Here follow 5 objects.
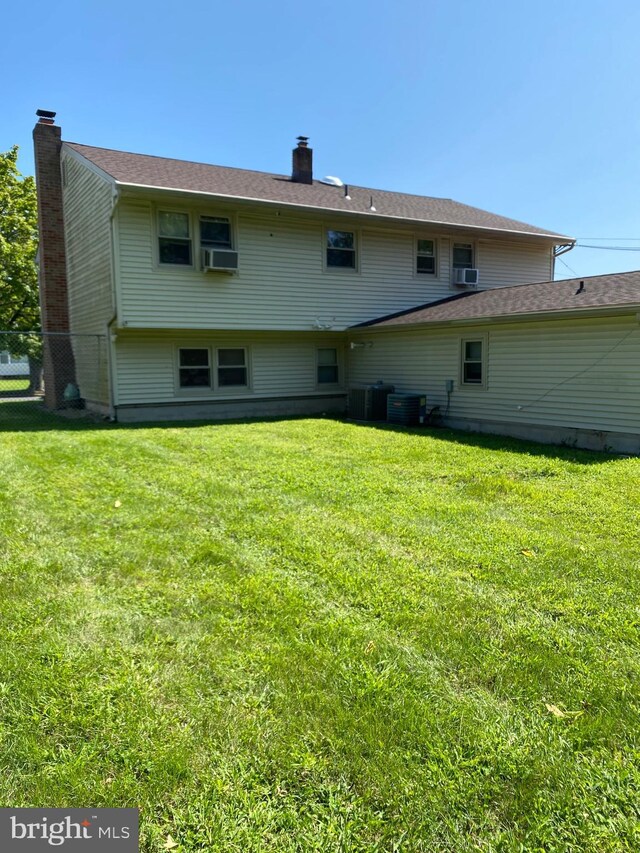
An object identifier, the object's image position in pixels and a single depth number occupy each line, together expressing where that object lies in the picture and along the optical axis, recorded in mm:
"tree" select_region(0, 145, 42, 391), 22859
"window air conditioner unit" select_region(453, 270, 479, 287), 15766
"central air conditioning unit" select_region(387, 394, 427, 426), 12164
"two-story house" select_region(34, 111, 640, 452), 11820
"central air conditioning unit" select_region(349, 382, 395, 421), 12953
